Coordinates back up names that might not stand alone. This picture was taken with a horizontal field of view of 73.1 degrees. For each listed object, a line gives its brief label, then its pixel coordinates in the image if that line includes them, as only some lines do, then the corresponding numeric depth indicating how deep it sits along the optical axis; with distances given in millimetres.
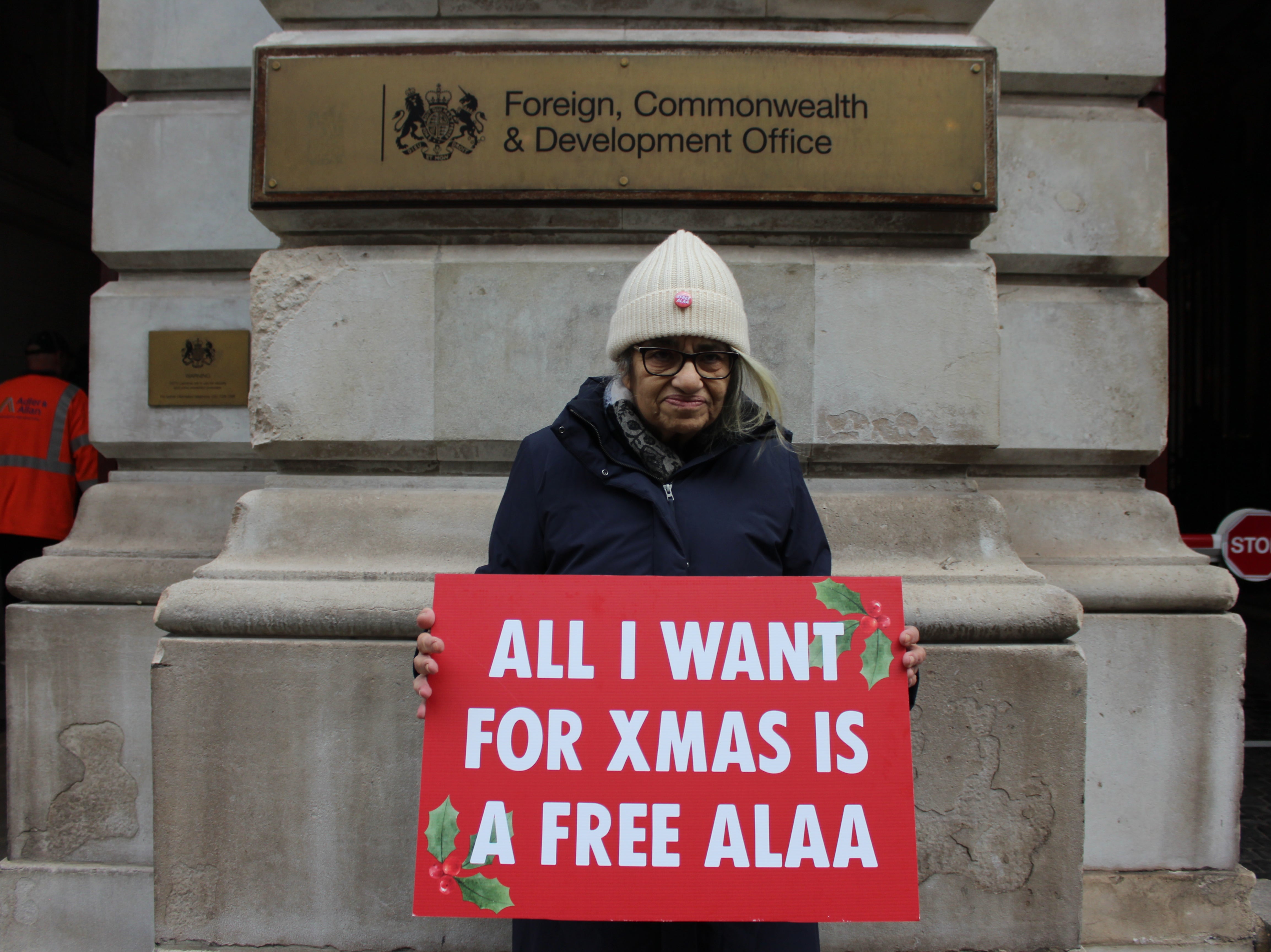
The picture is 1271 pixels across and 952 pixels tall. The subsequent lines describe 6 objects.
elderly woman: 1897
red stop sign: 3912
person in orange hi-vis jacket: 4809
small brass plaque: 3367
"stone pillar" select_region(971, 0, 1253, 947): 3016
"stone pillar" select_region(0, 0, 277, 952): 3098
